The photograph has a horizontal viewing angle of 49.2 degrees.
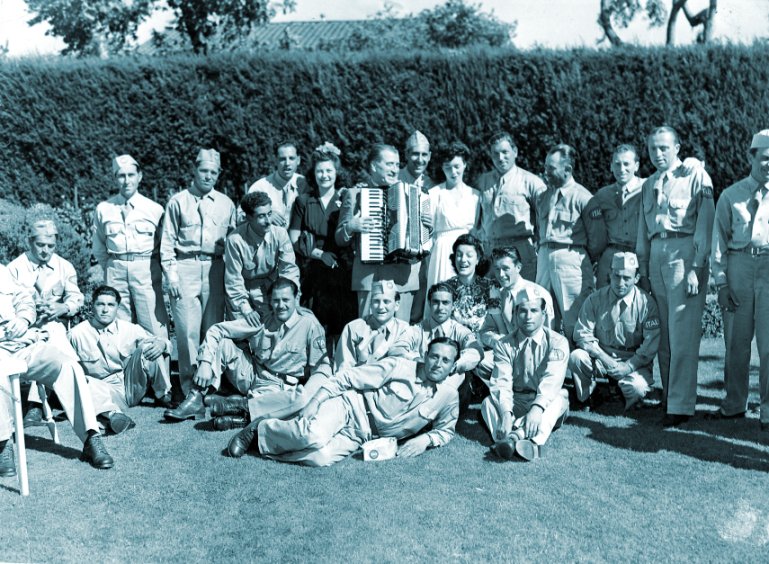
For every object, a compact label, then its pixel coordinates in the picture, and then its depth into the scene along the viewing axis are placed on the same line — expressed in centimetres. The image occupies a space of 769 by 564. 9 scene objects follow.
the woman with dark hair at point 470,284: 636
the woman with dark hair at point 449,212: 689
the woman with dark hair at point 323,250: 692
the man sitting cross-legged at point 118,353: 636
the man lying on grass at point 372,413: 519
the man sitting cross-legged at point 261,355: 611
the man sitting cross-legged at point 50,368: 521
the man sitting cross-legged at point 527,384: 529
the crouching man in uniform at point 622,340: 612
